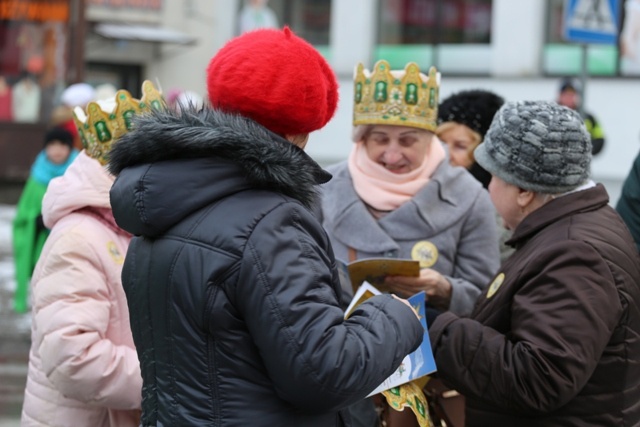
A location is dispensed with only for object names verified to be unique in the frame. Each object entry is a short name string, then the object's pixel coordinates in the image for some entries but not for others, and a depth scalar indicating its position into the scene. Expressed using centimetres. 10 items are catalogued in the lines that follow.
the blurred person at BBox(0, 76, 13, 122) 2638
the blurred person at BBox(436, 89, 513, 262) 741
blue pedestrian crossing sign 1196
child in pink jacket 476
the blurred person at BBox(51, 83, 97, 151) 1478
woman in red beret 338
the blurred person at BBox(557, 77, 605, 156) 1505
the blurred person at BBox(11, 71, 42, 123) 2645
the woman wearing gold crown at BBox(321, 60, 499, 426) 583
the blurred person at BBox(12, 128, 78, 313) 1189
